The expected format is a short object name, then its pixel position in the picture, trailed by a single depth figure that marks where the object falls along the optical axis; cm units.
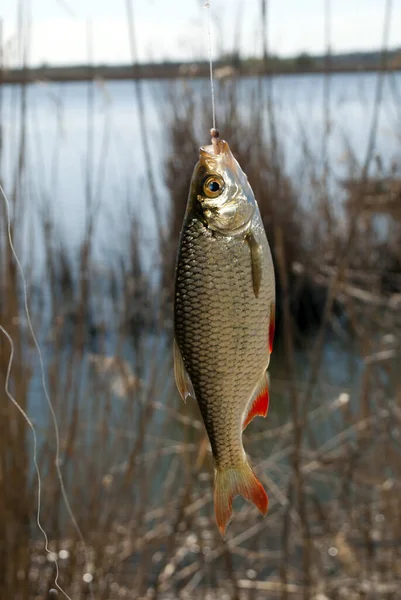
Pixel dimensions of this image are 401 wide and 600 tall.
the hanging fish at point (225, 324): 53
